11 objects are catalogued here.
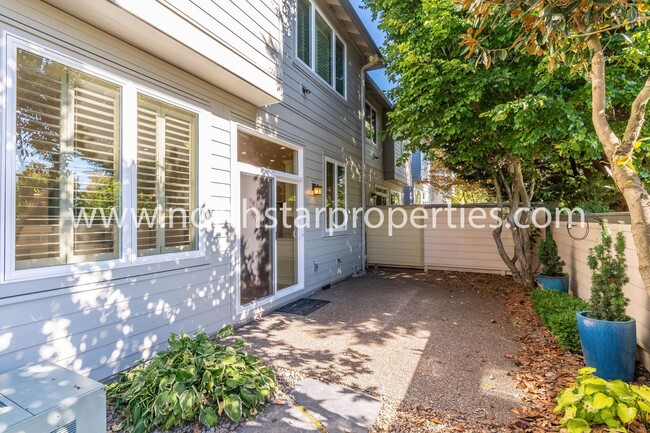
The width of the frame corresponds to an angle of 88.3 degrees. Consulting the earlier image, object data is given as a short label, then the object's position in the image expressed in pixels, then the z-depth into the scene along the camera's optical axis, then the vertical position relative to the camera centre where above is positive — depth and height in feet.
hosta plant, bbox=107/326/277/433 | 7.70 -4.19
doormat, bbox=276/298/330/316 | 17.58 -4.80
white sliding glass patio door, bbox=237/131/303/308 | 15.94 +0.05
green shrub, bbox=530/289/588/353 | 12.13 -3.83
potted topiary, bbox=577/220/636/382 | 9.49 -3.06
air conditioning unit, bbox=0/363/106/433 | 5.67 -3.32
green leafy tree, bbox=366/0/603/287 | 16.53 +6.44
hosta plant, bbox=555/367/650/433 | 6.27 -3.63
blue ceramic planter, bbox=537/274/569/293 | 17.85 -3.42
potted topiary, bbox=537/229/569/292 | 17.90 -2.82
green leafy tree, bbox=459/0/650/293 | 7.72 +4.52
